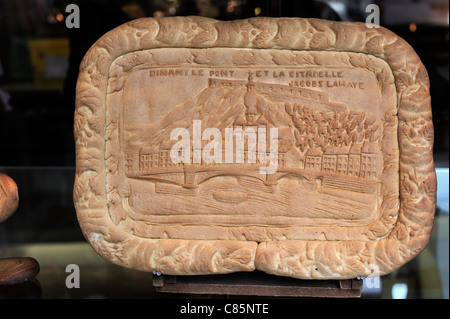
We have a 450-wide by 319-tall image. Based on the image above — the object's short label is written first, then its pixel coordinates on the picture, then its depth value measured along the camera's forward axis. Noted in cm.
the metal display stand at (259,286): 206
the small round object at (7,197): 218
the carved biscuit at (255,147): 202
